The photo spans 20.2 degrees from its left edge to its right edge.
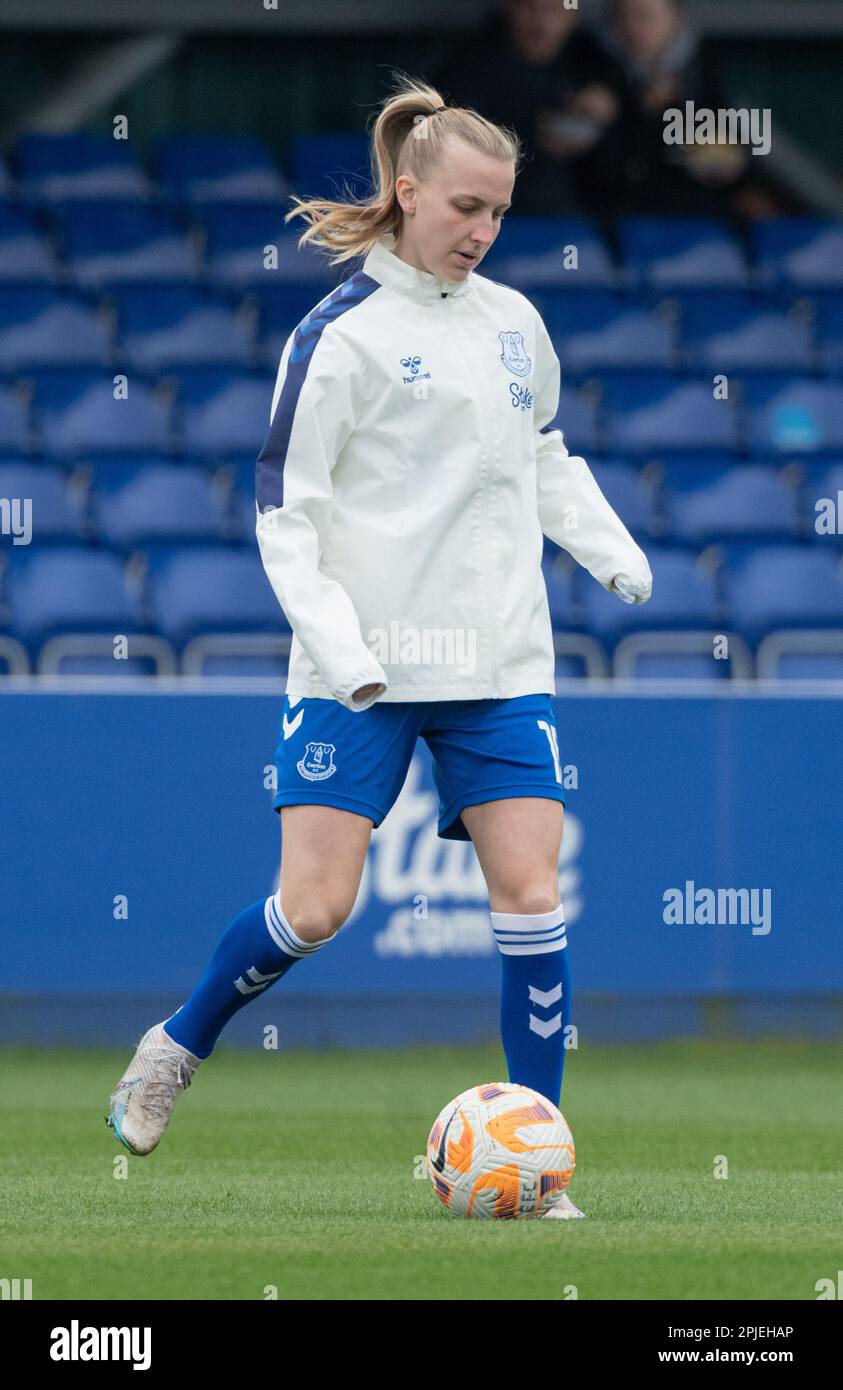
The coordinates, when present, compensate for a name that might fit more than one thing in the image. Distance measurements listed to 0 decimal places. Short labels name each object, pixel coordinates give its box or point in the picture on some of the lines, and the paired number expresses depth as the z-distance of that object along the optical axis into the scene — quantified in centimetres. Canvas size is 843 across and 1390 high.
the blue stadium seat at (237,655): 938
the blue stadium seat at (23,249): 1255
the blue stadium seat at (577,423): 1181
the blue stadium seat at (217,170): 1355
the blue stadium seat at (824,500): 1160
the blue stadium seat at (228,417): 1155
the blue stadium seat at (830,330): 1332
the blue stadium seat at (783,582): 1077
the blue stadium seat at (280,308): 1251
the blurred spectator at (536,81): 1305
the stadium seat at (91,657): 941
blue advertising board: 819
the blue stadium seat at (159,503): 1076
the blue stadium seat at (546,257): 1308
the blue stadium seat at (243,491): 1095
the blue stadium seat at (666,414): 1228
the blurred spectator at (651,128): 1361
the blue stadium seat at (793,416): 1248
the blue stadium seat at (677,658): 991
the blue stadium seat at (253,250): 1288
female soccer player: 479
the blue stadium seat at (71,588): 994
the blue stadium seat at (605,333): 1273
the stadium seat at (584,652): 954
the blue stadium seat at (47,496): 1066
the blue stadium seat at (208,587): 1008
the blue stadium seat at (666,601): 1016
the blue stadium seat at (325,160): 1377
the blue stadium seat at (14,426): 1122
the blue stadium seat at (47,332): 1195
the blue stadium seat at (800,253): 1395
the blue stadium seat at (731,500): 1161
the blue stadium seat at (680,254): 1371
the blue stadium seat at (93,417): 1136
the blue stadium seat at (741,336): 1311
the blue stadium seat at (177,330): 1218
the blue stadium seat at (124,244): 1283
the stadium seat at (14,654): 921
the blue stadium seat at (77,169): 1319
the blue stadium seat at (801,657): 991
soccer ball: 464
